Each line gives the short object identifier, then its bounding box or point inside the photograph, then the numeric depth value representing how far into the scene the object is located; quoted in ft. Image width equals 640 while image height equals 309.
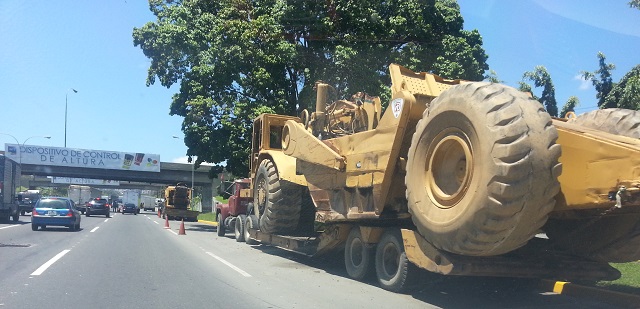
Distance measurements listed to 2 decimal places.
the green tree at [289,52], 75.25
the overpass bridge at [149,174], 197.57
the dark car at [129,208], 210.18
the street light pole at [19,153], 184.96
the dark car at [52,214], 79.05
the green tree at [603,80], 71.87
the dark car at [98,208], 160.04
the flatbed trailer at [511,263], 24.88
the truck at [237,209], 65.16
